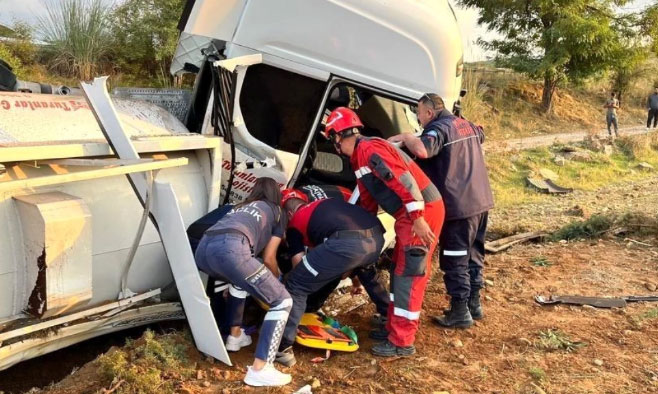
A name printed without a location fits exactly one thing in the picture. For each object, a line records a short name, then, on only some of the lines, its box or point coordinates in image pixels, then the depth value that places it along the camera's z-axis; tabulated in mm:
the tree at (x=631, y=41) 18672
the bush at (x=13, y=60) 9977
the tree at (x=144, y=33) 12055
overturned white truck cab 2922
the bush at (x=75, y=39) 11469
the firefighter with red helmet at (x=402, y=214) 3586
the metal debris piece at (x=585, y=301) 4480
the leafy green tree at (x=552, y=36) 18016
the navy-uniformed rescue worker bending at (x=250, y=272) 3244
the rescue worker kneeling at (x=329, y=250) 3566
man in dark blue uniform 4086
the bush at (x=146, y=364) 3061
